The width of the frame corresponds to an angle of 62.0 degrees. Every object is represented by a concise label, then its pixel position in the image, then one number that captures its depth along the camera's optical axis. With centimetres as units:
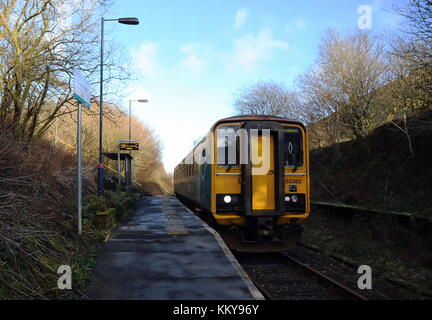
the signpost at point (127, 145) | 2008
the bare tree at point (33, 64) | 1050
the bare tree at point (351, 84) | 1819
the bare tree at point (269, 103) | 3425
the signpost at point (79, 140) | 731
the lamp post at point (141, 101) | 2711
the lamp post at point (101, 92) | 1351
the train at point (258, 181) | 804
